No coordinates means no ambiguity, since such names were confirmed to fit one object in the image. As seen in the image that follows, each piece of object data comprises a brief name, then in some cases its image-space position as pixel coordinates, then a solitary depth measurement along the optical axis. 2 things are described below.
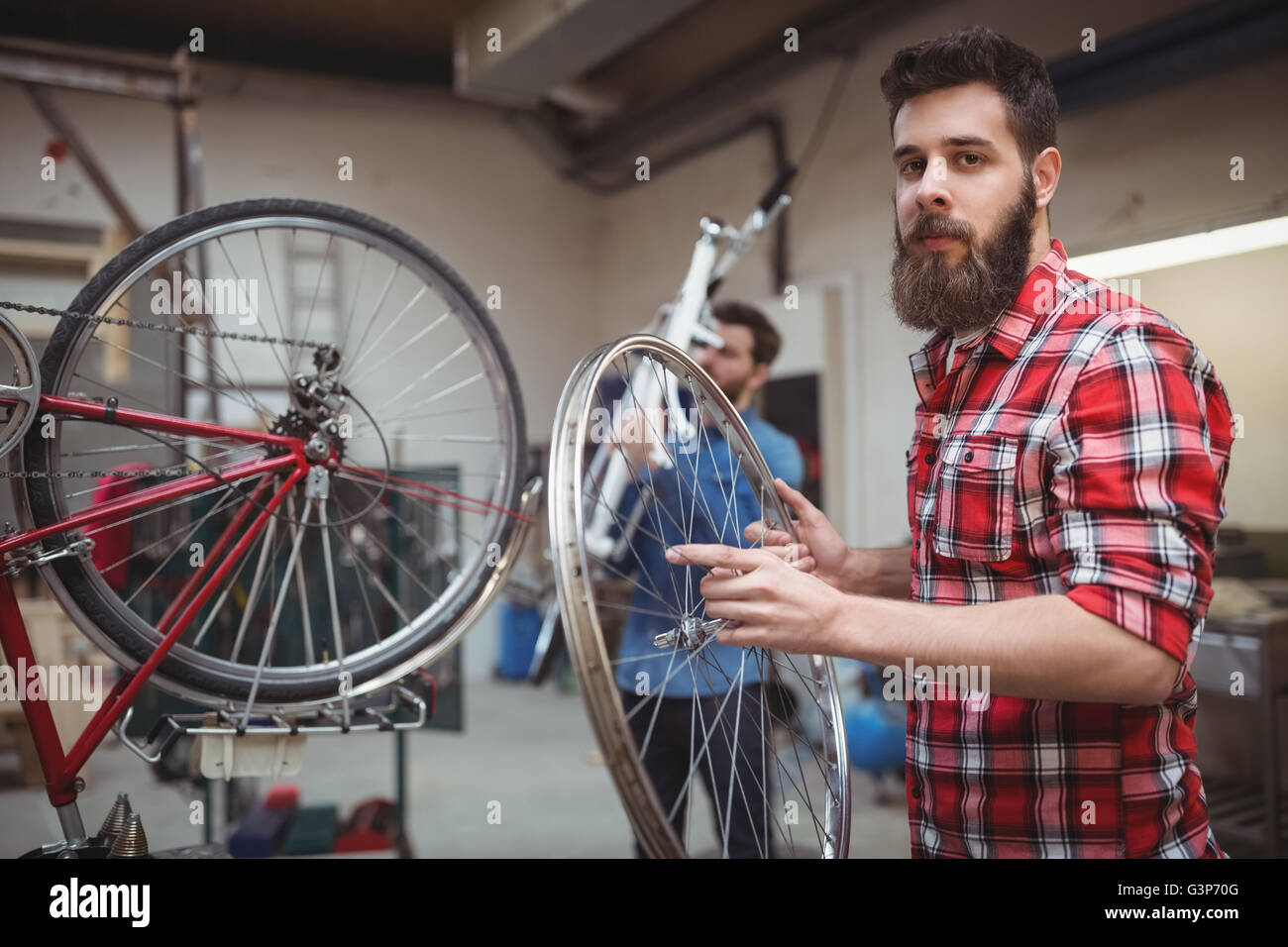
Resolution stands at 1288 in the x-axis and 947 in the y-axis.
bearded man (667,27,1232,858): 0.87
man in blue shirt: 1.97
